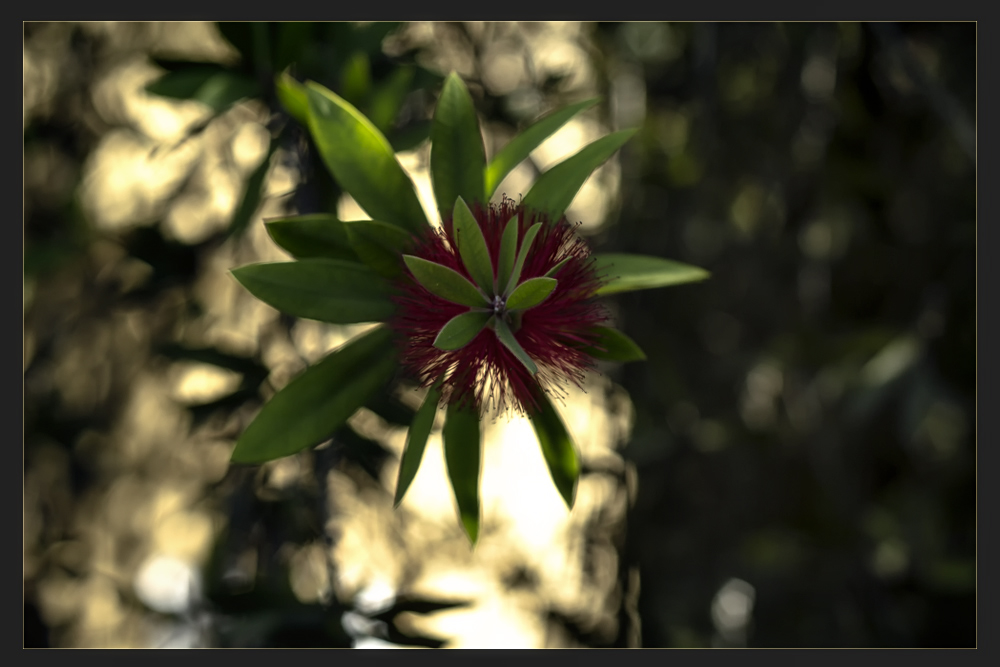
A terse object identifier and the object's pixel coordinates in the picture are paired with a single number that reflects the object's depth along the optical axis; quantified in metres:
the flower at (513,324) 0.93
